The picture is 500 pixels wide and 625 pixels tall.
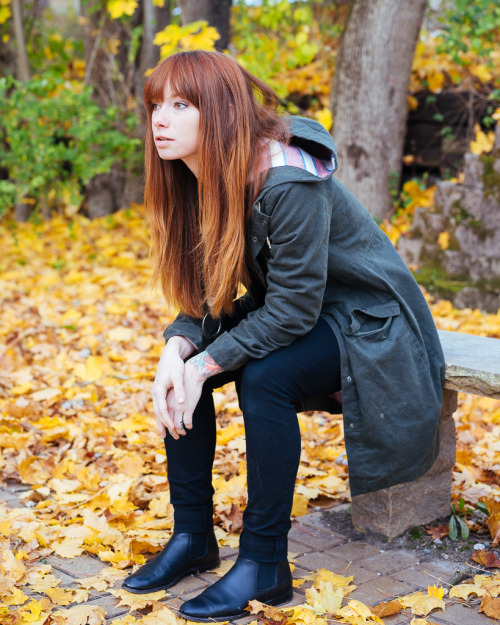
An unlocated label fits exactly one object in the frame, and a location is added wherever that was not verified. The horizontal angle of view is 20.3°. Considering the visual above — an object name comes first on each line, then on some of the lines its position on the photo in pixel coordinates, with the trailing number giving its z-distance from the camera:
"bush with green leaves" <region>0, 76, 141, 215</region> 7.17
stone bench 3.29
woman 2.94
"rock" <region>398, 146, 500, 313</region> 5.84
